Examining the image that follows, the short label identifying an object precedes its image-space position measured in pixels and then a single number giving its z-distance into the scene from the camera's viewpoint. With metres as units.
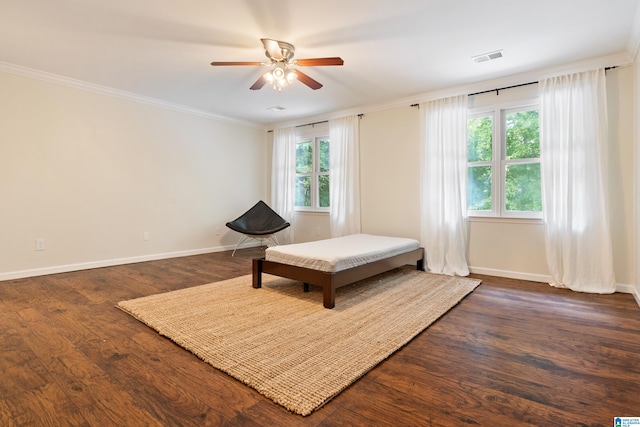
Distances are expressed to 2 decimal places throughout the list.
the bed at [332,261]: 2.85
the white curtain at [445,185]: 4.13
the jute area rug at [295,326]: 1.70
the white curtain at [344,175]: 5.20
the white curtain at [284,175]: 6.10
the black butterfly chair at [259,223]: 5.31
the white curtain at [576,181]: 3.31
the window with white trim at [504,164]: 3.85
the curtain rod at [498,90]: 3.78
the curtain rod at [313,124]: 5.70
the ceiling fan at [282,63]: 2.76
